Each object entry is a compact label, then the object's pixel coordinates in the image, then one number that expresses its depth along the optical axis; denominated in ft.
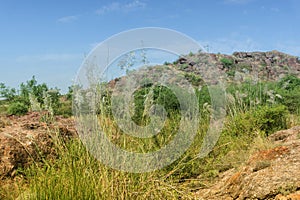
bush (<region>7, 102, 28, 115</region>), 28.60
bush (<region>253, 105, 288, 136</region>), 23.41
